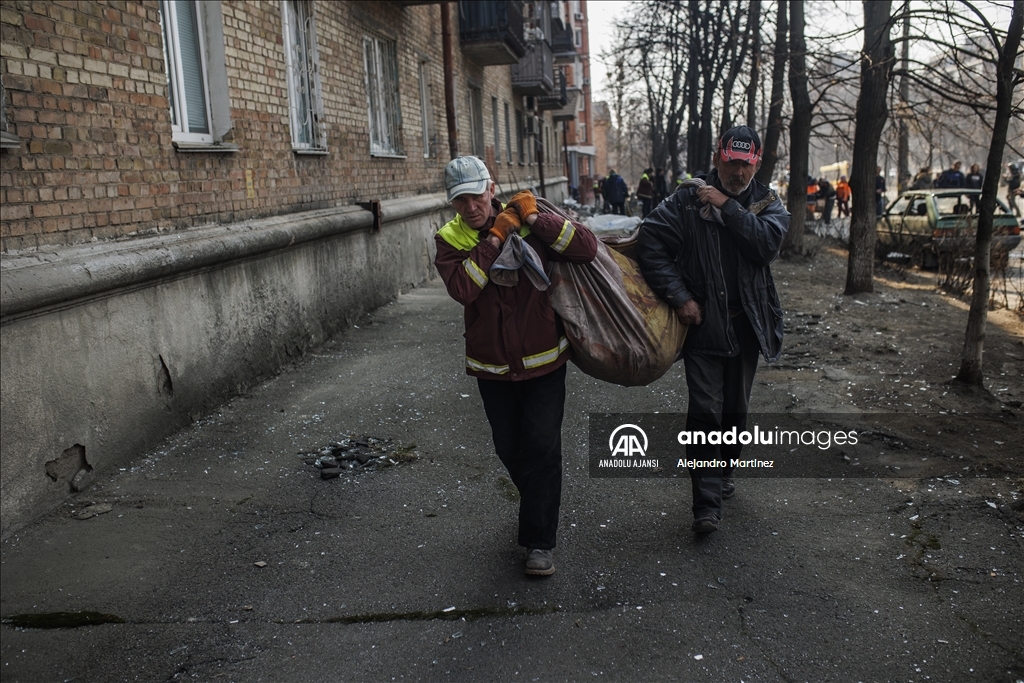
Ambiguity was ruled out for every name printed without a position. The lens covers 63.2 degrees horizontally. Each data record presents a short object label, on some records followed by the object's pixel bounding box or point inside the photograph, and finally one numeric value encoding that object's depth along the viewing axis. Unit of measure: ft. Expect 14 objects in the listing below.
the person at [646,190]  83.51
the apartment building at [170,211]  13.60
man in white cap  10.14
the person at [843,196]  96.89
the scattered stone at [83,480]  14.08
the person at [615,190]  87.86
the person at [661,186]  92.48
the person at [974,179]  65.67
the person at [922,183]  56.75
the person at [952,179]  67.36
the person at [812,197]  96.27
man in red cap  11.69
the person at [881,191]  78.60
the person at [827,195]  86.67
